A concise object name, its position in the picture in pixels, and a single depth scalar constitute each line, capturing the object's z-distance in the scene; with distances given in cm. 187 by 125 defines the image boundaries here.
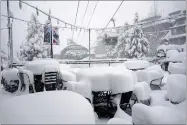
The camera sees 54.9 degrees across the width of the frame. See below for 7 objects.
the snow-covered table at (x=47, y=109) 123
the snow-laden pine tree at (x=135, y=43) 1614
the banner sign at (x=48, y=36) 729
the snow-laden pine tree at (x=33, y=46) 1688
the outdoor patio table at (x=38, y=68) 478
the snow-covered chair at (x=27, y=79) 454
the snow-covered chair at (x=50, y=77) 466
